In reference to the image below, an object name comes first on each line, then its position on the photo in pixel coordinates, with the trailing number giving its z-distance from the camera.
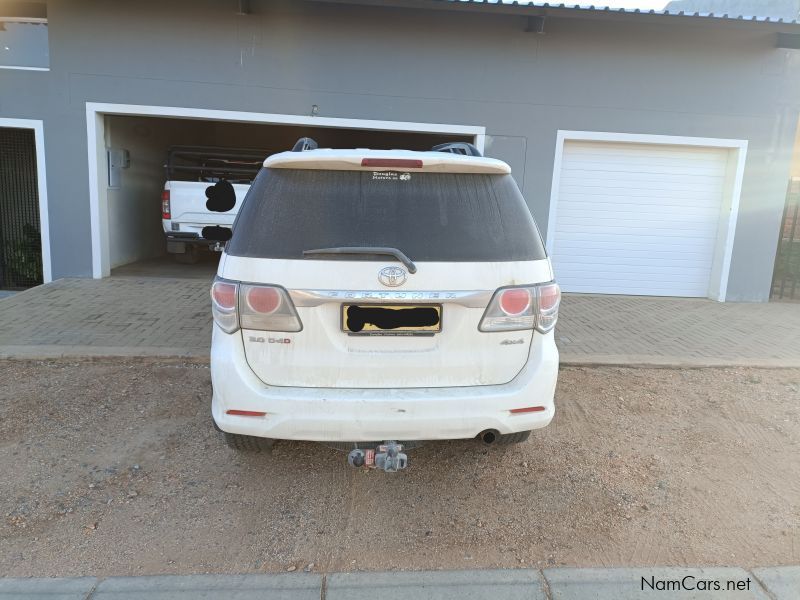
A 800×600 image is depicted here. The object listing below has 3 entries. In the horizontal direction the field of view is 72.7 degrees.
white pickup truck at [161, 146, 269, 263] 9.77
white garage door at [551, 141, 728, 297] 8.63
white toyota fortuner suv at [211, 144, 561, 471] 2.58
